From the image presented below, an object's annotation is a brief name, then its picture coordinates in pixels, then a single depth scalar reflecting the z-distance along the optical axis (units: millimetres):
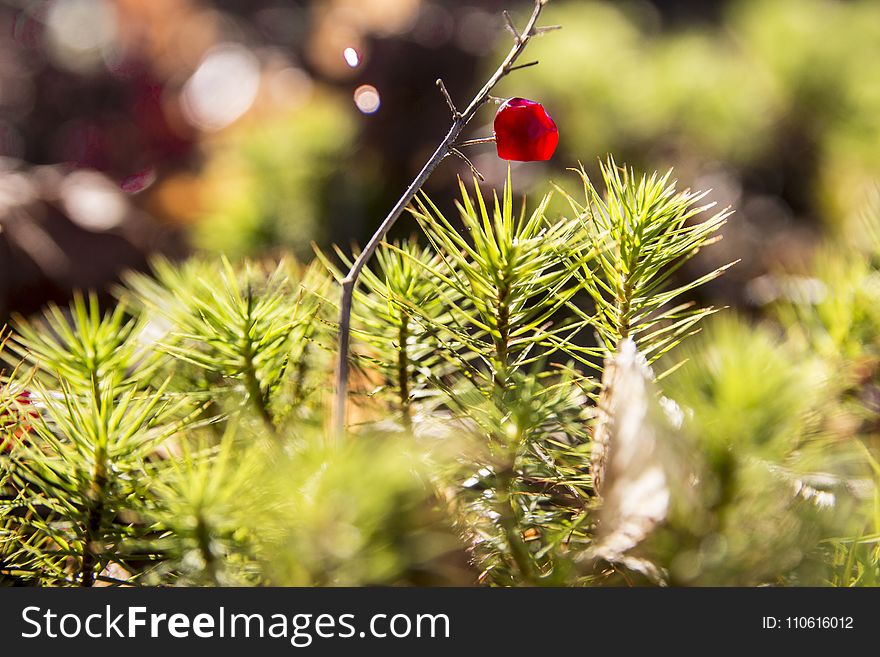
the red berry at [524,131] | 284
